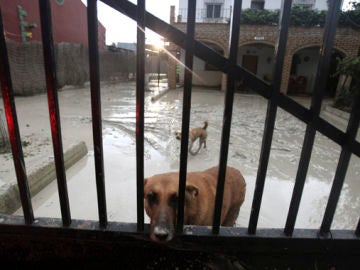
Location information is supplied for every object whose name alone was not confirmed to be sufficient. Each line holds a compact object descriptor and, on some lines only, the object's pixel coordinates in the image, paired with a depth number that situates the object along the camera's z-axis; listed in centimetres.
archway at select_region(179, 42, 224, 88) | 2009
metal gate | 112
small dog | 509
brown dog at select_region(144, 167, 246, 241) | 143
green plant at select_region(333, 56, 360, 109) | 949
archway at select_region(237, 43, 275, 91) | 1934
